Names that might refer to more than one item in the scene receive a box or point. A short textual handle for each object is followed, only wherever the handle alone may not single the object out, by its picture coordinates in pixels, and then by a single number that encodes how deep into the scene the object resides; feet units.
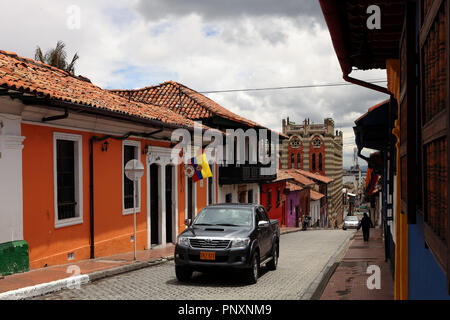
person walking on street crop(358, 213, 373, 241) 71.26
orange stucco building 32.78
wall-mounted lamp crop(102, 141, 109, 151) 44.98
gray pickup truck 32.63
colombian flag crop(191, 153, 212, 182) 66.08
